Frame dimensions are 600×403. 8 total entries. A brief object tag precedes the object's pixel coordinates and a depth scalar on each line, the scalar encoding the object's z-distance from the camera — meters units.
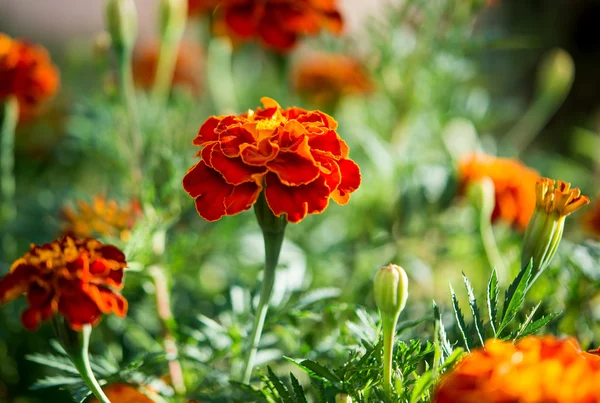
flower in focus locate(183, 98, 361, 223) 0.52
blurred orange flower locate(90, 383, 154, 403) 0.55
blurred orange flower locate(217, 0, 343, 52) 0.64
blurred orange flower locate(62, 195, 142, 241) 0.61
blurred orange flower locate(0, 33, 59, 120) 0.65
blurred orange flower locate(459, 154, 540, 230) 0.65
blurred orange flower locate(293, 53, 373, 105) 0.87
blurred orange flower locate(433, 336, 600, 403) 0.46
